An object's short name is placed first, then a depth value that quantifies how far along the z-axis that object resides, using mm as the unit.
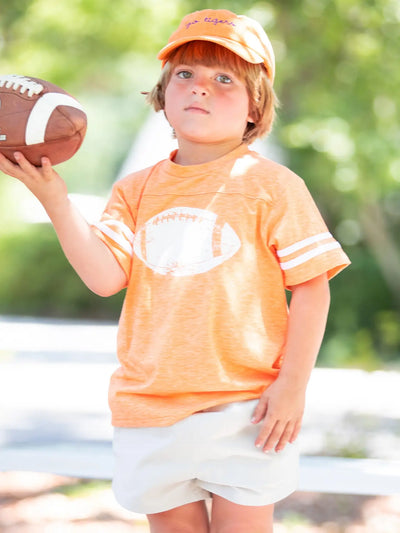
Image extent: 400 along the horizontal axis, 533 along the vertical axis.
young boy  2943
